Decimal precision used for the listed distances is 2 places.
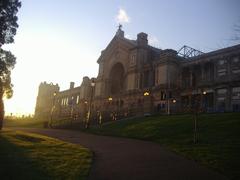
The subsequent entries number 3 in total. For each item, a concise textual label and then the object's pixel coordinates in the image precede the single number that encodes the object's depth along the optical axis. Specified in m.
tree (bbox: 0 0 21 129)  20.05
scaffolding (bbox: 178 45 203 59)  42.09
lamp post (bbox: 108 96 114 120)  45.14
